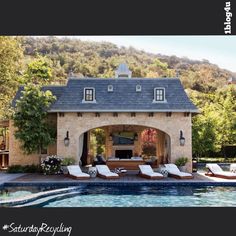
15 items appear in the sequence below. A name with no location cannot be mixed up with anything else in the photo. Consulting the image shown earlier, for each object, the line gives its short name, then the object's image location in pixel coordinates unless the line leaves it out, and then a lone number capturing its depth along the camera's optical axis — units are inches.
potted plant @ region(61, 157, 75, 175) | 904.9
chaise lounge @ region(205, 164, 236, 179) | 816.2
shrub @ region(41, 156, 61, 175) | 900.0
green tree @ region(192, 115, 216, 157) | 1291.8
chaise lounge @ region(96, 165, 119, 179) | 789.2
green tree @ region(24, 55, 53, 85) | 1754.2
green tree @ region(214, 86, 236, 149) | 1385.3
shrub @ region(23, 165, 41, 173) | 963.0
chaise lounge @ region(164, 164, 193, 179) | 805.1
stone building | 942.7
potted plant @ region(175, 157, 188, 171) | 919.7
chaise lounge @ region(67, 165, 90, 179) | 792.3
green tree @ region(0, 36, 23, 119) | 965.2
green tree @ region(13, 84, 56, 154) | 914.1
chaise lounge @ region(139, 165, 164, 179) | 793.6
